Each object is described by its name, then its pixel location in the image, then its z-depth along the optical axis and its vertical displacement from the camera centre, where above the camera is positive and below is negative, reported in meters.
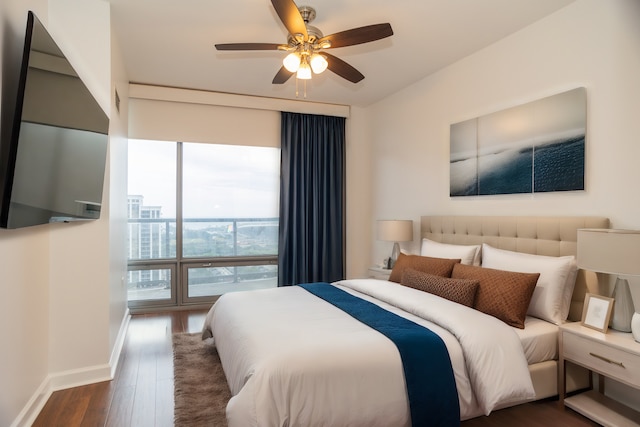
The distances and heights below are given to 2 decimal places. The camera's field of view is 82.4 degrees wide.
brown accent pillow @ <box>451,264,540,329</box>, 2.39 -0.53
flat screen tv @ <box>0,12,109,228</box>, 1.70 +0.39
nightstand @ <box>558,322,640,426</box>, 1.99 -0.85
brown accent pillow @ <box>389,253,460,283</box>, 3.03 -0.43
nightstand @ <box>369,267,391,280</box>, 4.25 -0.69
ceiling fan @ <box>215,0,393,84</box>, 2.20 +1.16
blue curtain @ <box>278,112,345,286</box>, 4.96 +0.22
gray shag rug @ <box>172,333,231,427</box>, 2.23 -1.22
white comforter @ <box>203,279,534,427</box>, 1.73 -0.78
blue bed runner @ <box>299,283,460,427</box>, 1.85 -0.83
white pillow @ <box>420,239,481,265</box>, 3.15 -0.33
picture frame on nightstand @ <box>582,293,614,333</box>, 2.22 -0.60
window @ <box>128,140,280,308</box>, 4.58 -0.07
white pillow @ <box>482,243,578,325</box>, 2.46 -0.48
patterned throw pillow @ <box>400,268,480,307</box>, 2.57 -0.53
